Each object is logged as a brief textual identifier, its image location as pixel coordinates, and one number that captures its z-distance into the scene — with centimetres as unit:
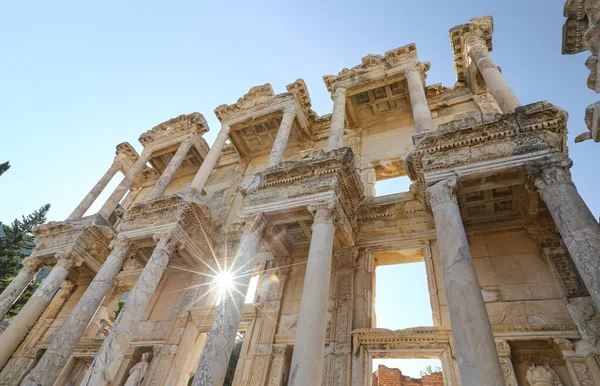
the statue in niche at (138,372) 1054
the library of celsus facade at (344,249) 717
